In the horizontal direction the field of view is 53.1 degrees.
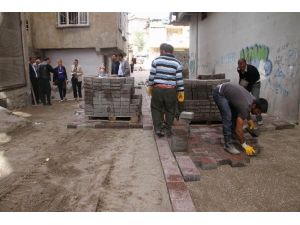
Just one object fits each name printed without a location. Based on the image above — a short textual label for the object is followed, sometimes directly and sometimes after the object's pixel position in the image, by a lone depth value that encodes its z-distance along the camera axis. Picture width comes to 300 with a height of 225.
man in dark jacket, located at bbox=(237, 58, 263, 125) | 6.69
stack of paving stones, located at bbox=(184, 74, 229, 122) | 6.91
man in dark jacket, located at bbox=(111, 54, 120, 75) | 11.02
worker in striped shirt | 5.63
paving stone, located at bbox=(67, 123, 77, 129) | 7.04
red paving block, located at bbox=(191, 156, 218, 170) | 4.31
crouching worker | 4.52
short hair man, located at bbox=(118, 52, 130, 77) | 10.31
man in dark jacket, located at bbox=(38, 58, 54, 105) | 10.66
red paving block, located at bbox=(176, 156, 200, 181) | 3.95
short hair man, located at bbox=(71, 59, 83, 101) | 11.62
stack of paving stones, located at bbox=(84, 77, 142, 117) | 7.00
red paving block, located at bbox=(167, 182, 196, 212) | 3.18
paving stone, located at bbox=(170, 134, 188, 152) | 4.87
